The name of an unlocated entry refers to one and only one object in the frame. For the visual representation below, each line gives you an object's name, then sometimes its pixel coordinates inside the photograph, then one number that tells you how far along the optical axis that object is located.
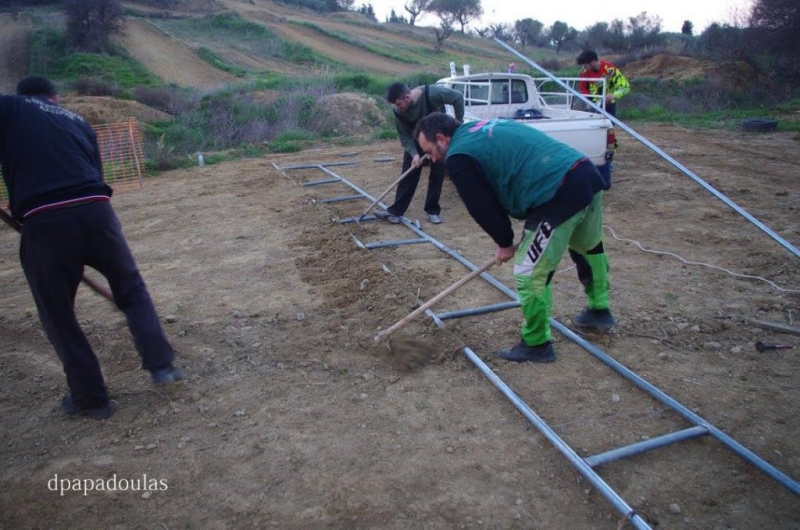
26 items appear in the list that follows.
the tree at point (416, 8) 57.69
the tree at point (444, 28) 43.15
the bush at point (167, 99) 17.31
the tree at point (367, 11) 60.86
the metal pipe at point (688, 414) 2.50
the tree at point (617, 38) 30.47
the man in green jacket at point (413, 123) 6.28
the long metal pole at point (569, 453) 2.31
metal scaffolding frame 2.43
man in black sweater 3.07
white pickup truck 8.49
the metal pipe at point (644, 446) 2.69
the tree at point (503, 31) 54.09
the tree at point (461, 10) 54.08
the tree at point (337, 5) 57.25
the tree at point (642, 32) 30.33
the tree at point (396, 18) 59.94
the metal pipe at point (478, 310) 4.30
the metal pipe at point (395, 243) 5.95
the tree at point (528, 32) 52.53
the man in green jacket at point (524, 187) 3.30
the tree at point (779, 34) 16.12
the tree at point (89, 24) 25.20
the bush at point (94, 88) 18.55
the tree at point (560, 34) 47.91
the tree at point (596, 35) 33.46
